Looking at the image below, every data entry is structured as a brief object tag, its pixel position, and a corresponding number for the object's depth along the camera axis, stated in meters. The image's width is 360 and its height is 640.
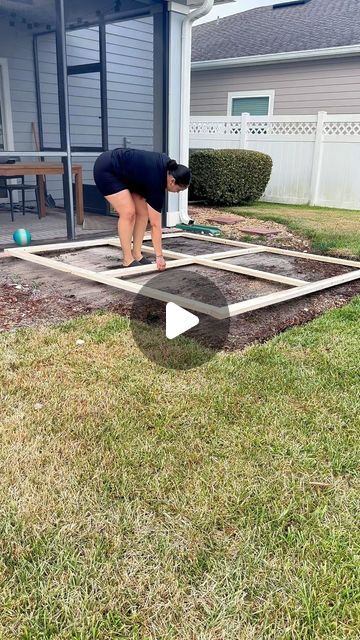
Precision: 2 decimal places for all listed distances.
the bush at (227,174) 9.69
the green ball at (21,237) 5.90
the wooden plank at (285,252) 5.35
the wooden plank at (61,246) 5.49
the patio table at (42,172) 6.10
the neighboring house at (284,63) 11.90
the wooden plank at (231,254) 5.38
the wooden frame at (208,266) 3.63
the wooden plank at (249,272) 4.39
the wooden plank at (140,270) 4.49
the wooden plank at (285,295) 3.48
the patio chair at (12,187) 7.21
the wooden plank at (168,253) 5.36
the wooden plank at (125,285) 3.48
